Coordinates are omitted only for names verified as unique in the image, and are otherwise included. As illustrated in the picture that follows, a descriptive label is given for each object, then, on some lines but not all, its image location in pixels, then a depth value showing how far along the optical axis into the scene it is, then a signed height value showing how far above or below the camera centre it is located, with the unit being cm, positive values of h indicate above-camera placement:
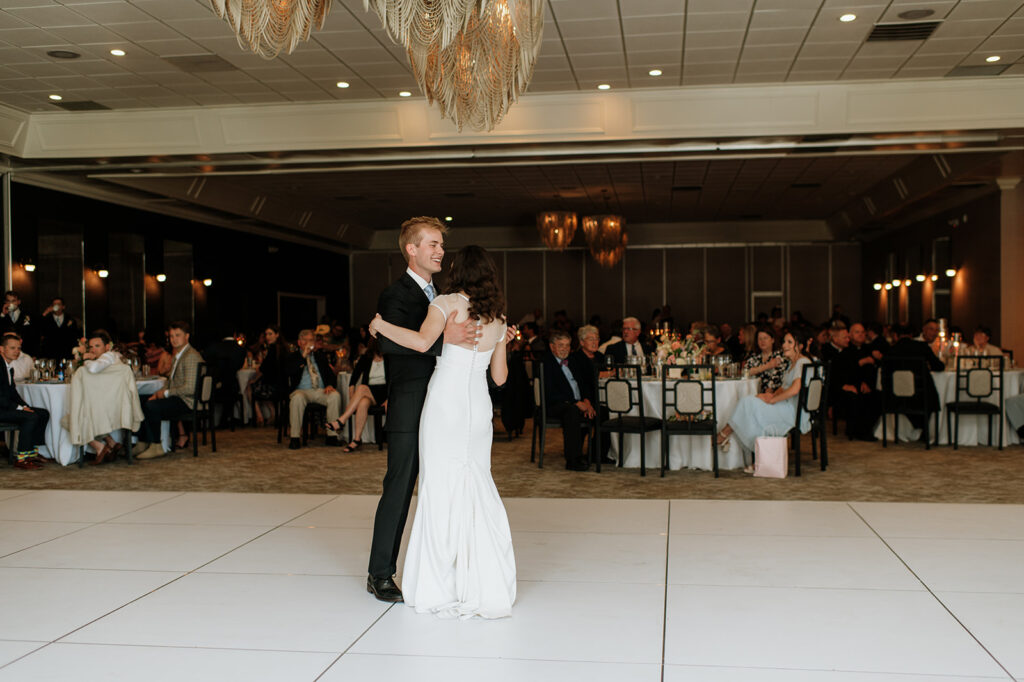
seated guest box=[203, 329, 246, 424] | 1080 -41
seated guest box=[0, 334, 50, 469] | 835 -77
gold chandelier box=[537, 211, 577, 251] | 1566 +174
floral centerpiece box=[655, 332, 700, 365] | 868 -23
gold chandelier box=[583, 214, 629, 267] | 1645 +165
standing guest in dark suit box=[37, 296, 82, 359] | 1170 -2
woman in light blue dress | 784 -74
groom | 390 -31
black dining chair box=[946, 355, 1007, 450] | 923 -71
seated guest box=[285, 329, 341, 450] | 999 -56
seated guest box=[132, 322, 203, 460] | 903 -67
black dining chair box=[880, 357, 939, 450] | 934 -67
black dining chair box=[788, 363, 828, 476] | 786 -67
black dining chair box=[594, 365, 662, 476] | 781 -73
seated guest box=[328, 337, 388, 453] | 959 -63
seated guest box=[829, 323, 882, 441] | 1018 -74
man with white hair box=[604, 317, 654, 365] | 937 -20
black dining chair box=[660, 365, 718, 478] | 762 -69
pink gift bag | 764 -109
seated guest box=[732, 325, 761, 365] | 909 -14
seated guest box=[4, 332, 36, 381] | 917 -34
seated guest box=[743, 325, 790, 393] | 813 -35
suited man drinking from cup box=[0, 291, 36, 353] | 1084 +14
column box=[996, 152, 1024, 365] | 1322 +93
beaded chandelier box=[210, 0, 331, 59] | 430 +150
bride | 370 -62
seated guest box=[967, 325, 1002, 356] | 1056 -26
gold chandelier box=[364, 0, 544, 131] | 382 +130
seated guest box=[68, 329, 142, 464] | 845 -65
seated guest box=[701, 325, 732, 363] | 1077 -20
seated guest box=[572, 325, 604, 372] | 860 -18
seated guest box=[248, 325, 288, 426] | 1075 -52
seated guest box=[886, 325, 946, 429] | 995 -32
